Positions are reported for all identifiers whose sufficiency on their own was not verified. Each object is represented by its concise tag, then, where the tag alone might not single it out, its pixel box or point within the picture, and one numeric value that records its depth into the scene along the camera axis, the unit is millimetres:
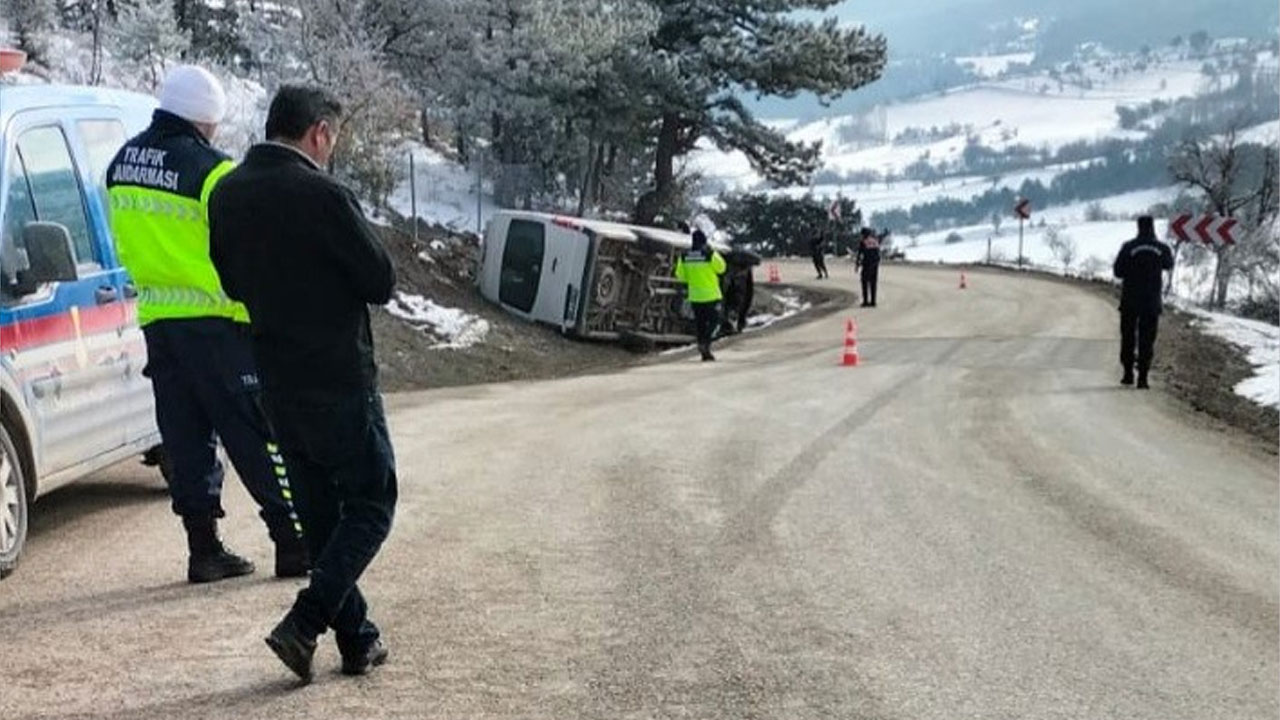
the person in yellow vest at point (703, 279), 20562
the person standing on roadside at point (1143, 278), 15438
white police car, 5973
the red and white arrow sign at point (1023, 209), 47500
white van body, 23953
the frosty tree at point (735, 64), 35344
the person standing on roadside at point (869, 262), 32031
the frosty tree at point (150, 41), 28875
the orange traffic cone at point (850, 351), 19188
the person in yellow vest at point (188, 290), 5418
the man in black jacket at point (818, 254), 43156
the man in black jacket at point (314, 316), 4148
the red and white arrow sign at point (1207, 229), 28359
